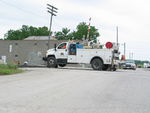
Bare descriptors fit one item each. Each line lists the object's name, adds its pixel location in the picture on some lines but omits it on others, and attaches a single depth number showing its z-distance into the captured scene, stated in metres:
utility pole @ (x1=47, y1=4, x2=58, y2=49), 31.77
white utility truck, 17.52
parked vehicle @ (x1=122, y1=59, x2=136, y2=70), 28.56
